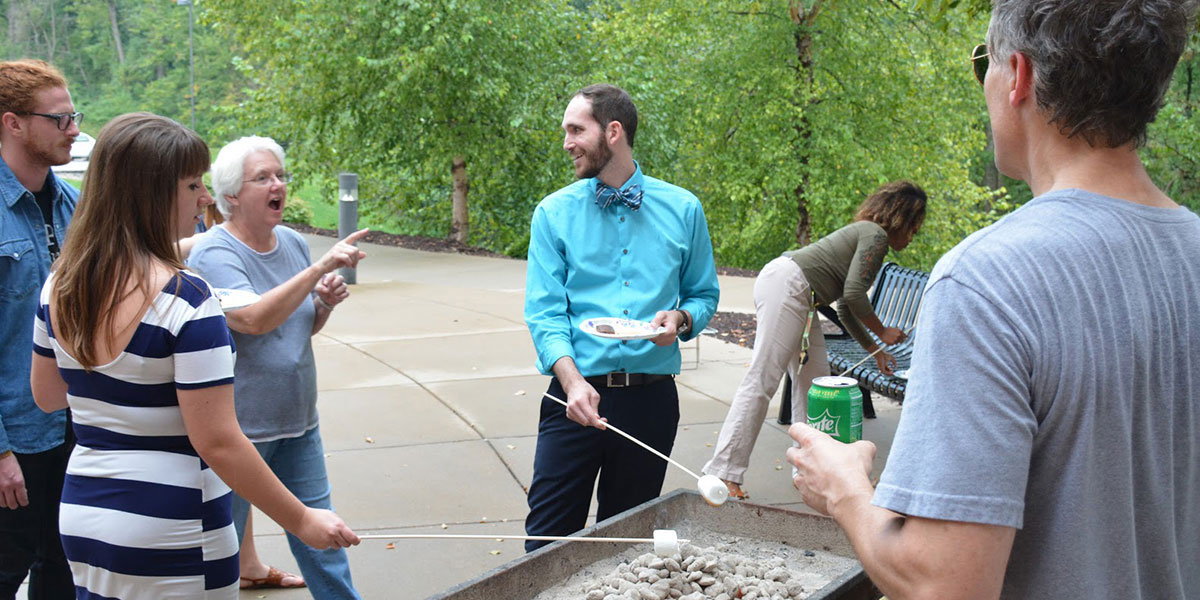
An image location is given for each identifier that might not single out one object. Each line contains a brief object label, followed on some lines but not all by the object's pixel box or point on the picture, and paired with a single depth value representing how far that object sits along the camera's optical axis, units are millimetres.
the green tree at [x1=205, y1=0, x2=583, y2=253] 15836
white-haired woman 3617
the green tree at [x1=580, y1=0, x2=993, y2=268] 16391
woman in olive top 5648
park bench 6523
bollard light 12852
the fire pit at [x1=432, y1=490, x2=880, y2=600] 2836
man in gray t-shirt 1328
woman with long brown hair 2371
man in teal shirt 3848
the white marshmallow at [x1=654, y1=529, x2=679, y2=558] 2998
